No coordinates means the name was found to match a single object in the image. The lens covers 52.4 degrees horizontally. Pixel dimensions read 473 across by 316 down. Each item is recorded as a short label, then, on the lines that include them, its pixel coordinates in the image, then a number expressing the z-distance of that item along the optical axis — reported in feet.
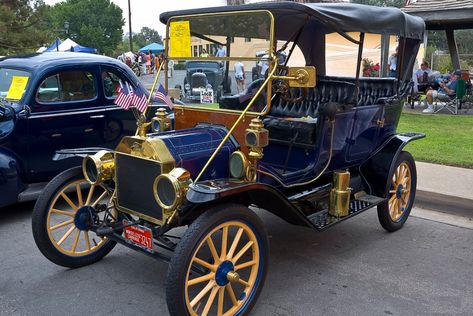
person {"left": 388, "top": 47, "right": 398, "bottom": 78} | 26.24
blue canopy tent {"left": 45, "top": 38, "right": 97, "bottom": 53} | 55.00
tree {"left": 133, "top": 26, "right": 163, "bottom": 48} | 300.20
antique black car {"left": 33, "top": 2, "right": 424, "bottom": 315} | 9.65
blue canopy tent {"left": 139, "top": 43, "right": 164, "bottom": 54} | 147.46
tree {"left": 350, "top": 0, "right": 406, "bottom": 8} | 164.92
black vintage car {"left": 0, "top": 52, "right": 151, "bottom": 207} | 15.85
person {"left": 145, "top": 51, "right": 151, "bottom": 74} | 96.17
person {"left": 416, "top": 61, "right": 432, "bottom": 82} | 46.04
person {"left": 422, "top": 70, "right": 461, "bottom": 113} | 38.86
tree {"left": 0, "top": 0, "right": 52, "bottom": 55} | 39.93
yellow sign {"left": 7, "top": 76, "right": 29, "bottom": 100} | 16.46
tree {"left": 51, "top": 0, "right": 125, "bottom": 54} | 223.71
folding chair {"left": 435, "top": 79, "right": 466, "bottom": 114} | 37.73
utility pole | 112.88
